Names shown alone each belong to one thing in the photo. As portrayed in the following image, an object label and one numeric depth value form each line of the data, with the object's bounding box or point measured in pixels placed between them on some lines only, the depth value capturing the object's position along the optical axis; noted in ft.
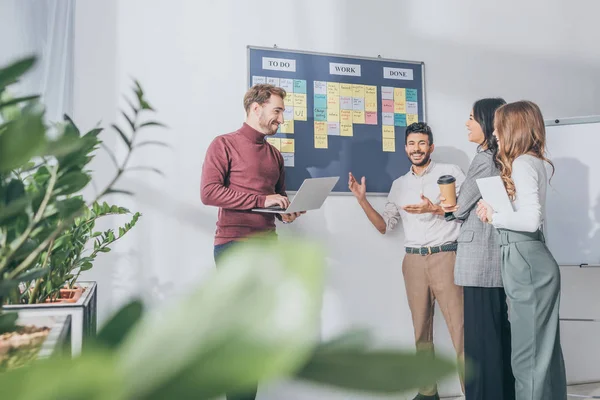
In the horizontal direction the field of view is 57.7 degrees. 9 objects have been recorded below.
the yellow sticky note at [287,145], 10.05
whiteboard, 11.07
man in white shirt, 9.75
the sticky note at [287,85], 10.10
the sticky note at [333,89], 10.42
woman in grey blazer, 8.61
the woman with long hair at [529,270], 7.87
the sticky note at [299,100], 10.18
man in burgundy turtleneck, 8.72
